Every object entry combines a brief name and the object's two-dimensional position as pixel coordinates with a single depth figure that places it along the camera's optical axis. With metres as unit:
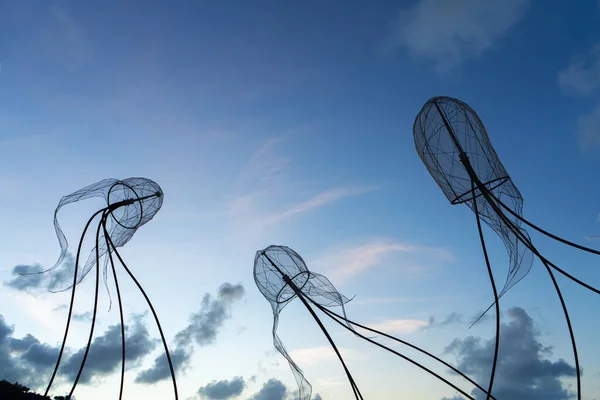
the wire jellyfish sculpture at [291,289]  11.43
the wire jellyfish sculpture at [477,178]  8.97
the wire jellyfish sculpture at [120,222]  12.26
